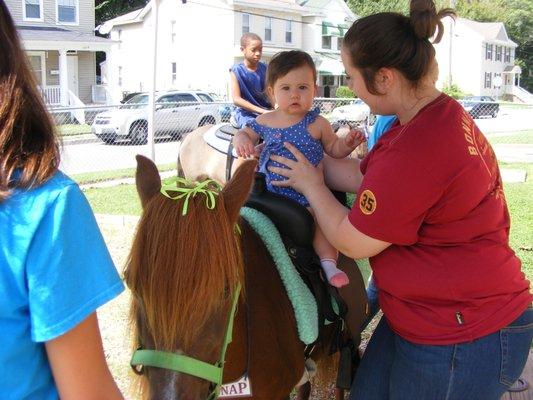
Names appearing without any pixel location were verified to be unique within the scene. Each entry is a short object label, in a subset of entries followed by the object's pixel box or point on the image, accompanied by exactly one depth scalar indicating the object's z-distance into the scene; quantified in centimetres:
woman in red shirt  178
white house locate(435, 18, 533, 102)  5241
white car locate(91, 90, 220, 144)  1292
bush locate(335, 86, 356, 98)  3591
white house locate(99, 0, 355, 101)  3406
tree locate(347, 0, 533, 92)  6291
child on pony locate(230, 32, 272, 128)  634
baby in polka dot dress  268
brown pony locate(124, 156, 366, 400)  162
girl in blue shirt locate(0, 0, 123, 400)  100
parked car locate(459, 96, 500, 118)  1859
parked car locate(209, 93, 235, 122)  1328
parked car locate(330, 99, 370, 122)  1530
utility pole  981
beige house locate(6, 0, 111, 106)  2569
